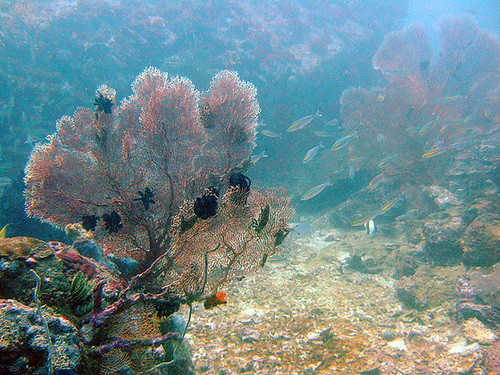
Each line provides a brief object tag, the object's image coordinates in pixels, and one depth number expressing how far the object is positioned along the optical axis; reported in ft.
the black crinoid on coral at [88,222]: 10.52
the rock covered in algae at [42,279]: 4.82
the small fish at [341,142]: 24.18
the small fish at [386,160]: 25.68
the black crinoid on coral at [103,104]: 12.84
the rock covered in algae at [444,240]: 21.06
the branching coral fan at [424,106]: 32.37
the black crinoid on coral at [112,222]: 9.90
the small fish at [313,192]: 21.40
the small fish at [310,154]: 23.54
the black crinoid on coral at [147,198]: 10.44
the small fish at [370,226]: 21.02
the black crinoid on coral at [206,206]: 8.62
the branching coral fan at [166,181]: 9.25
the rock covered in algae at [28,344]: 3.32
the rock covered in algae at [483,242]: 18.68
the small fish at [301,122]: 24.85
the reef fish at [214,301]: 8.22
